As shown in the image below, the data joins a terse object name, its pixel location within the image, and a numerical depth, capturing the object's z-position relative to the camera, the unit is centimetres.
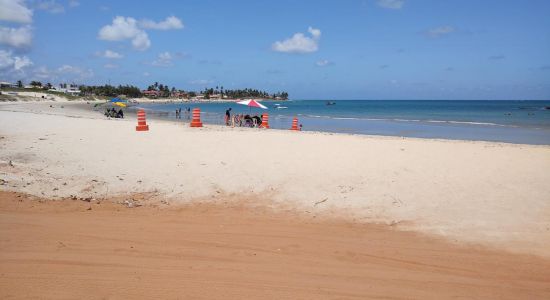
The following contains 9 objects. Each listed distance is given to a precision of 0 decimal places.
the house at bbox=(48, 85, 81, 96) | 14081
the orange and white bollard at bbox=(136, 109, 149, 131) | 1698
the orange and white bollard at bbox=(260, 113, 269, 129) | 2389
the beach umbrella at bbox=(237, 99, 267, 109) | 2538
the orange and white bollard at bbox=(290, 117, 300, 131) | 2312
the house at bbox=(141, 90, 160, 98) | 16642
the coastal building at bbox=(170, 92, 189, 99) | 19338
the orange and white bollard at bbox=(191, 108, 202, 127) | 2034
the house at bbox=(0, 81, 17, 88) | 12251
